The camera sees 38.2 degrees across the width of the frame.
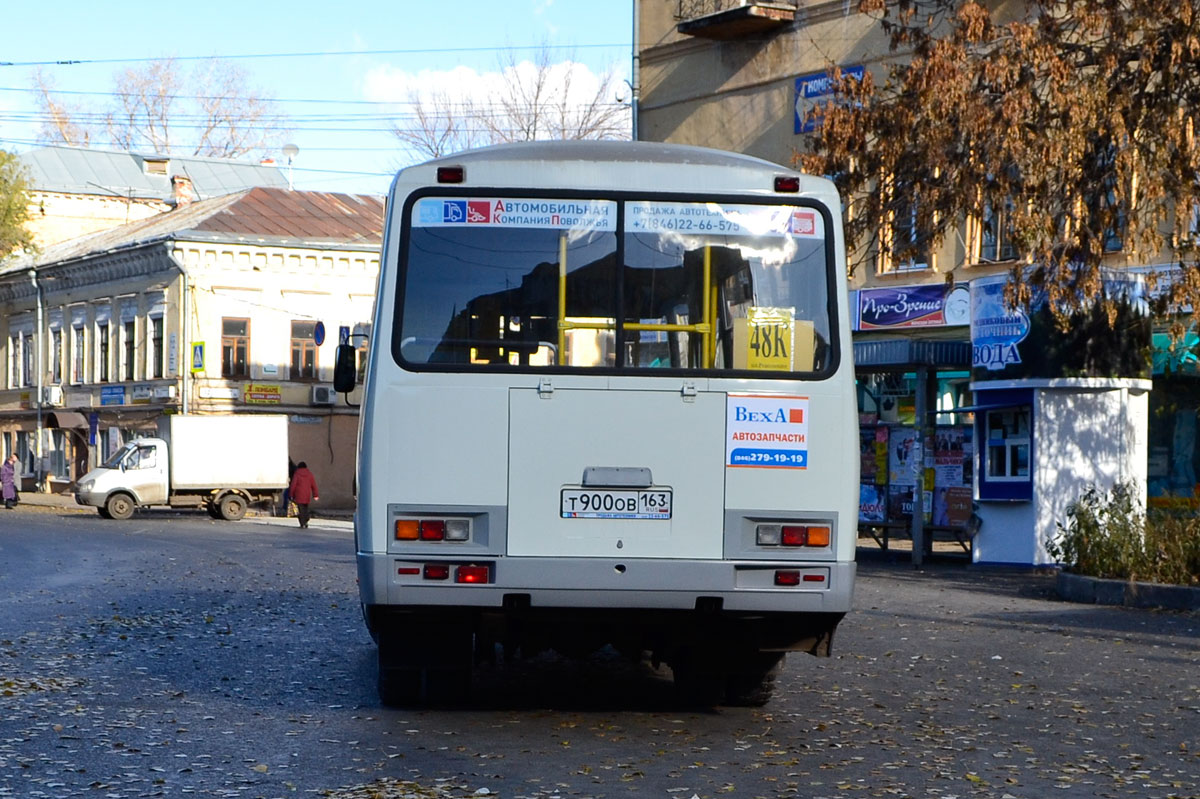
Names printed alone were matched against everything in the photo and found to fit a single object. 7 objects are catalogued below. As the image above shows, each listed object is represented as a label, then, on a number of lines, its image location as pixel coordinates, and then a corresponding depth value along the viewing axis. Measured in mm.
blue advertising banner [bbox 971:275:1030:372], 22250
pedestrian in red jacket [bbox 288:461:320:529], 39094
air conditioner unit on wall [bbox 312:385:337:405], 54656
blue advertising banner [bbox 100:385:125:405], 57156
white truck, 42312
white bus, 8750
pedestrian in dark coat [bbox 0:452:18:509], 49531
